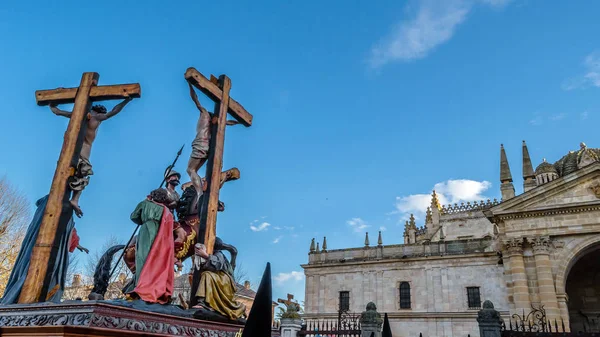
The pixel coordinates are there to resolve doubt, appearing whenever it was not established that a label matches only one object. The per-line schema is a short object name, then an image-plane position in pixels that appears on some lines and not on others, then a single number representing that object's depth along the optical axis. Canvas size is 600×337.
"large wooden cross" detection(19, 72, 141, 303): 3.49
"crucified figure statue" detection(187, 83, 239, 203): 4.52
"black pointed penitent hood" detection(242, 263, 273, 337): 2.32
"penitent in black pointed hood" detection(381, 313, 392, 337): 4.50
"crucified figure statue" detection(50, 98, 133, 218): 3.91
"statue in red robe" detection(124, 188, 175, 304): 3.30
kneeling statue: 3.72
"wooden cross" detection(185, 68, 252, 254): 4.25
